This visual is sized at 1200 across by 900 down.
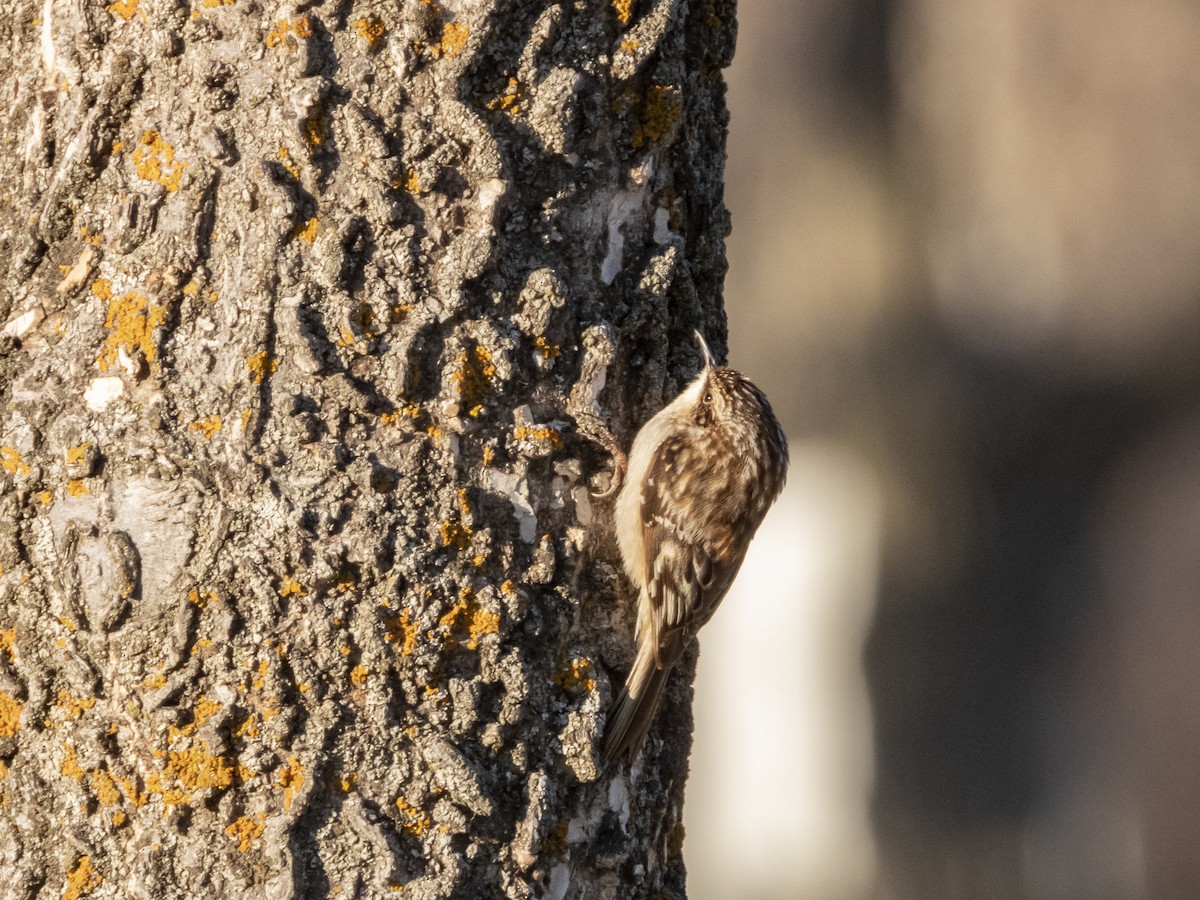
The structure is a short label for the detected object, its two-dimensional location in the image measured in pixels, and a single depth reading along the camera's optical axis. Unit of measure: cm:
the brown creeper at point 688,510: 491
